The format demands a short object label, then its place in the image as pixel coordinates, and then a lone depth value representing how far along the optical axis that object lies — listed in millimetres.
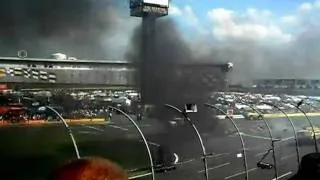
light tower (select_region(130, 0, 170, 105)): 40322
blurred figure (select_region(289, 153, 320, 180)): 4648
